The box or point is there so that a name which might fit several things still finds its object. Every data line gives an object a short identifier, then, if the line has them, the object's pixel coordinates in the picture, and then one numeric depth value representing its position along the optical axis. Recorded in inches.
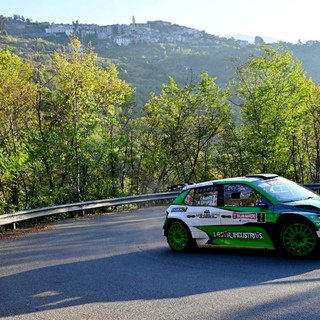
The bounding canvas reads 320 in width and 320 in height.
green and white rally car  308.5
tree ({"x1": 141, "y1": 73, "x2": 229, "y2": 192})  1307.8
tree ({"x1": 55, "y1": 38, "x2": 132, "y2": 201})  906.1
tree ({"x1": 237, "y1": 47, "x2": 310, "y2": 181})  1273.4
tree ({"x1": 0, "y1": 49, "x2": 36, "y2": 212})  858.1
